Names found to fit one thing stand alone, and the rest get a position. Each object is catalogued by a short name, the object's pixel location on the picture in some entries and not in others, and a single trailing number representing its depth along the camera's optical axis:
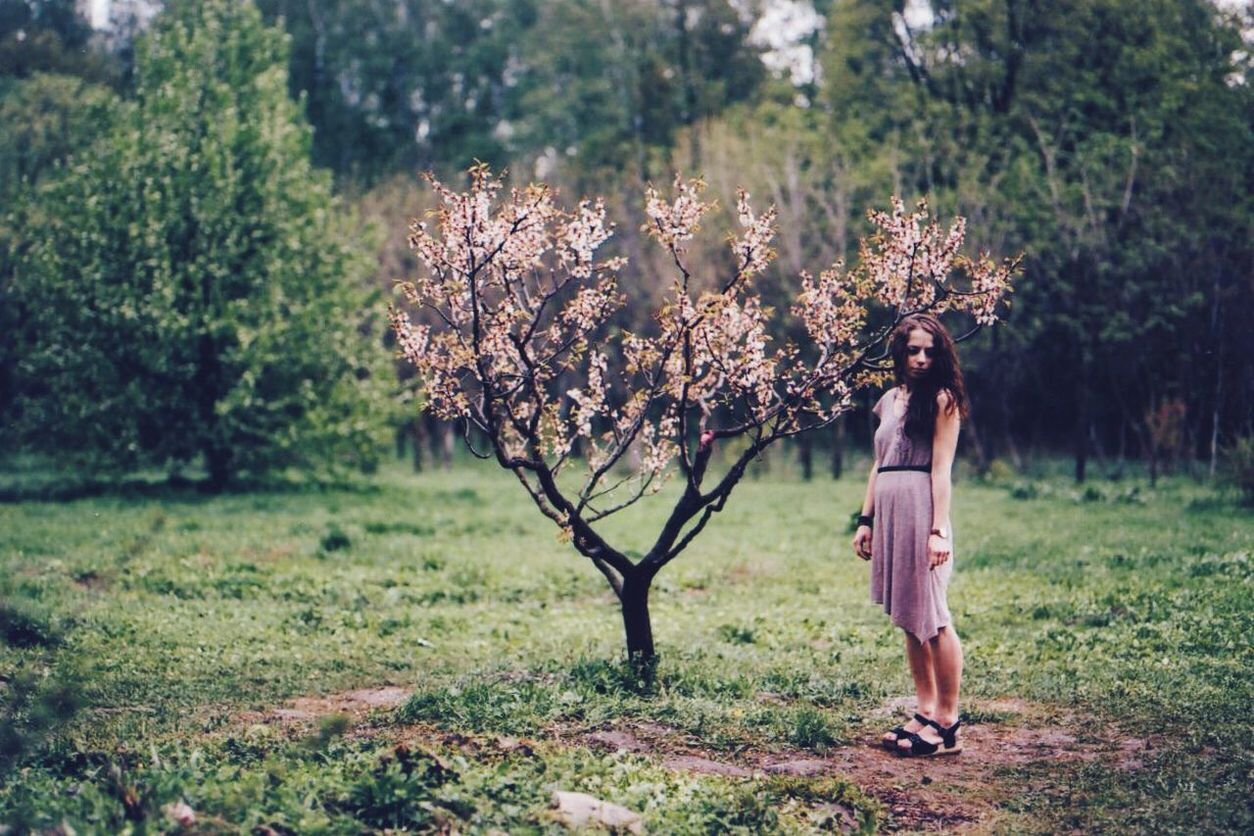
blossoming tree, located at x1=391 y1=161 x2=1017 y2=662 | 7.94
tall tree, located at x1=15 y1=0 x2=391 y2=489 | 23.88
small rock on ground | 5.31
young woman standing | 6.86
